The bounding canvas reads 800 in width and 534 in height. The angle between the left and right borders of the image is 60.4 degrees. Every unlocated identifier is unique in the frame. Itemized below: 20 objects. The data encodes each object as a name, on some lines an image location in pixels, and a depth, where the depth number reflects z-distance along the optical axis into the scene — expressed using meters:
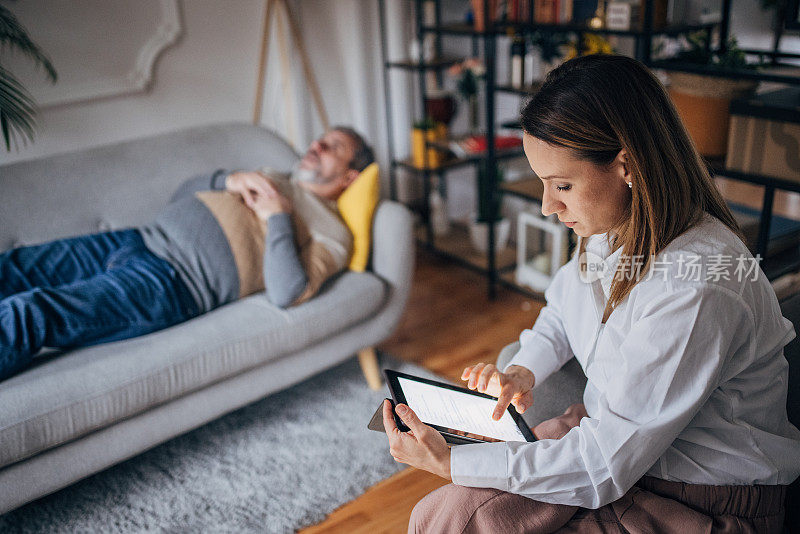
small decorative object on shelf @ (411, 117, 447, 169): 3.09
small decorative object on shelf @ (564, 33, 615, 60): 2.44
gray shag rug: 1.80
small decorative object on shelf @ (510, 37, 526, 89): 2.64
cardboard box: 1.82
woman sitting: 0.95
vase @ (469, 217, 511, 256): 3.15
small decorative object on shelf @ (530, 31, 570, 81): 2.66
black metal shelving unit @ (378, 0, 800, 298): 1.97
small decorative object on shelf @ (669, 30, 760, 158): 2.03
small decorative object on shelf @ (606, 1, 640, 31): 2.19
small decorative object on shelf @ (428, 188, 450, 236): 3.37
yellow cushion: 2.28
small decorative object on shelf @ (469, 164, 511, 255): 3.11
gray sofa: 1.68
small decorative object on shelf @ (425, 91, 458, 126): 3.13
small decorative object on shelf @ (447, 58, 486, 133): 3.01
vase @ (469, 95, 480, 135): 3.05
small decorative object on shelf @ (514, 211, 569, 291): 2.74
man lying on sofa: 1.87
